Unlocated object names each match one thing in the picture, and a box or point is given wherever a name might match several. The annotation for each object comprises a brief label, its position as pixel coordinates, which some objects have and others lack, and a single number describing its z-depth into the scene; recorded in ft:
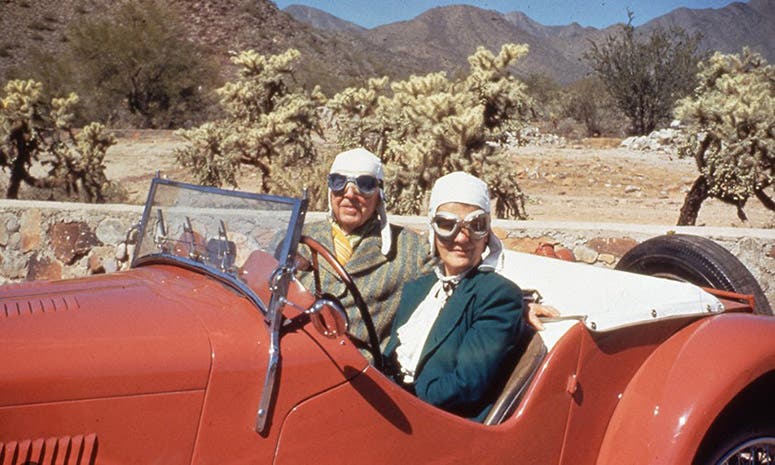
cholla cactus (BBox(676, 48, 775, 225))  26.03
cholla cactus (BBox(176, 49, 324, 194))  27.14
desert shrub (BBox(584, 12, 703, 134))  71.31
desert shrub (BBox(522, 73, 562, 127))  77.46
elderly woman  7.61
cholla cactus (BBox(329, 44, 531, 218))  23.25
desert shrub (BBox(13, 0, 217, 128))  69.10
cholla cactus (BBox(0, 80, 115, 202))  27.48
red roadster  5.72
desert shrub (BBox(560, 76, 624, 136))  73.92
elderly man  11.28
